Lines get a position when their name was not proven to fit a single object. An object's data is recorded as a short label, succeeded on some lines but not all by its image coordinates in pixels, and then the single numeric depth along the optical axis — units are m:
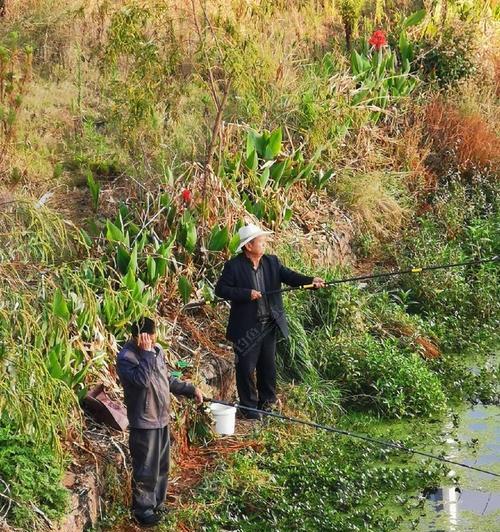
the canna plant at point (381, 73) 29.53
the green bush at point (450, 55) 32.84
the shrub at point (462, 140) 30.56
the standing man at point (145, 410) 16.36
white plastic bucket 18.83
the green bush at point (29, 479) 14.83
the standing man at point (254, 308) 19.75
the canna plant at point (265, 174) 24.33
